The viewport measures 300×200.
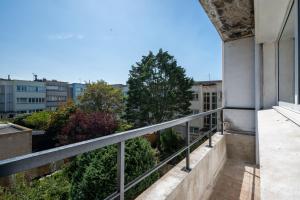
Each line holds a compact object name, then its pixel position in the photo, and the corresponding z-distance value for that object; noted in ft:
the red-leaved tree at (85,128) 21.73
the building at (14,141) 17.47
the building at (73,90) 92.89
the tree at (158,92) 32.84
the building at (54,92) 78.22
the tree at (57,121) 30.30
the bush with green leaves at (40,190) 10.59
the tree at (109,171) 7.11
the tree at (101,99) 38.33
